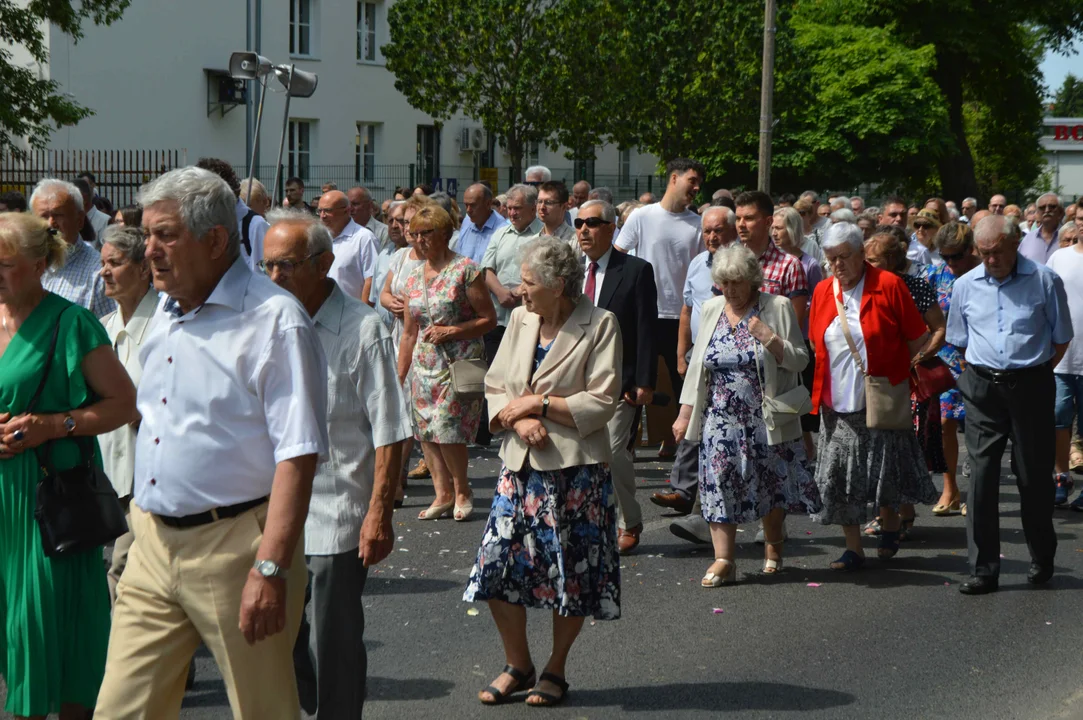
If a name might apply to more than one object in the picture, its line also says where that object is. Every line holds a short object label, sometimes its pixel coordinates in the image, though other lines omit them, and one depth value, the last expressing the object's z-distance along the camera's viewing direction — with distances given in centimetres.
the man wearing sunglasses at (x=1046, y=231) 1575
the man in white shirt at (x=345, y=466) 481
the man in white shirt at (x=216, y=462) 379
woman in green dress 489
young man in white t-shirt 1108
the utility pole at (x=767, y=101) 2711
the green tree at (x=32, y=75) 2284
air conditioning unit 4403
